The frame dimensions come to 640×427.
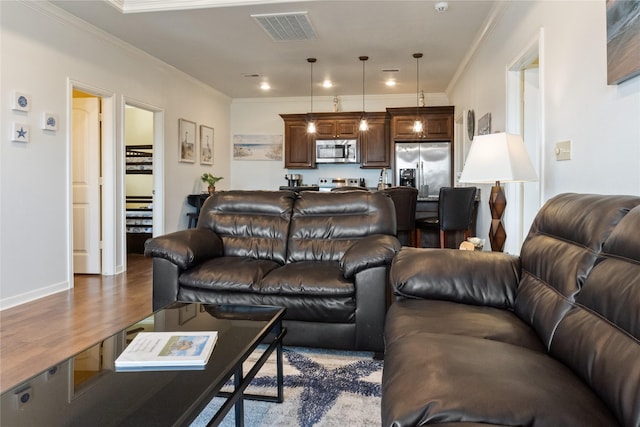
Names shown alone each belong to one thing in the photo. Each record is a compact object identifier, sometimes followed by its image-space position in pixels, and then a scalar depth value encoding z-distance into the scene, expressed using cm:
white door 475
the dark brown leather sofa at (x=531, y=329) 89
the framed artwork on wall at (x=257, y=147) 803
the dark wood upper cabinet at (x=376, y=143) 720
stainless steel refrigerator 680
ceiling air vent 410
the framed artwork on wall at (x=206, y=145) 693
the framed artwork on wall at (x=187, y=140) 622
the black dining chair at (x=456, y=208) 393
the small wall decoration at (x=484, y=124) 431
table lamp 233
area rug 171
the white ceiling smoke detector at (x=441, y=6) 379
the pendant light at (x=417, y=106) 586
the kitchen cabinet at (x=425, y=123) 679
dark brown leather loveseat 234
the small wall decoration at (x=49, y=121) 379
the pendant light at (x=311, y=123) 559
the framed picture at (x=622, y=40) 164
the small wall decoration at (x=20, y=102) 347
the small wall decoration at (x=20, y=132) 349
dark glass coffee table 101
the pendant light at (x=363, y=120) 547
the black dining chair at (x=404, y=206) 429
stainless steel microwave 732
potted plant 680
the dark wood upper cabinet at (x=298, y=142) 750
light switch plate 241
